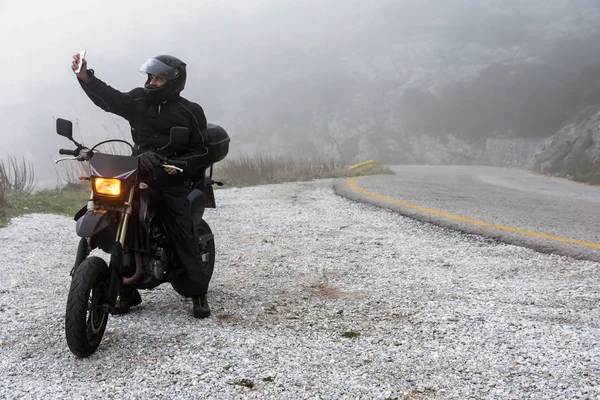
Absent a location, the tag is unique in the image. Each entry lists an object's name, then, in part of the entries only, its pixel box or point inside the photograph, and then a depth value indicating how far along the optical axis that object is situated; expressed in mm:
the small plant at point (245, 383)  2826
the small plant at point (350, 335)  3529
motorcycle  3178
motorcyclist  3982
